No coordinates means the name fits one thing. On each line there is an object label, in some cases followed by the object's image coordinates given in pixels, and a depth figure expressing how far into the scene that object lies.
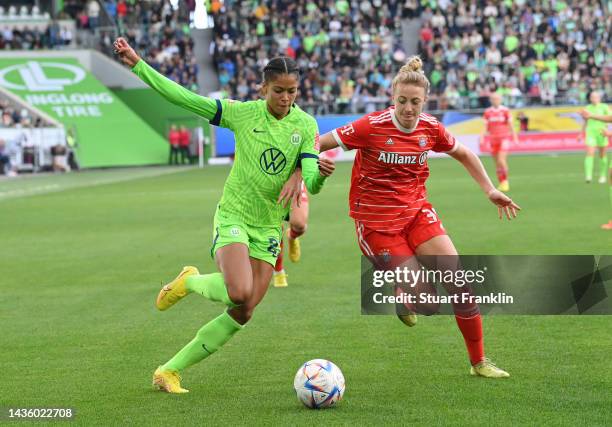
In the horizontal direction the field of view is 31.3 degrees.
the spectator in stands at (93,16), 50.12
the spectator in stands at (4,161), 40.50
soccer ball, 6.66
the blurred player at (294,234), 12.19
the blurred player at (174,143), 45.41
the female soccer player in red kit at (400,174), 7.74
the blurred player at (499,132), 25.67
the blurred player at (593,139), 27.41
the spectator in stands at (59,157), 42.22
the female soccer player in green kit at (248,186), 7.26
